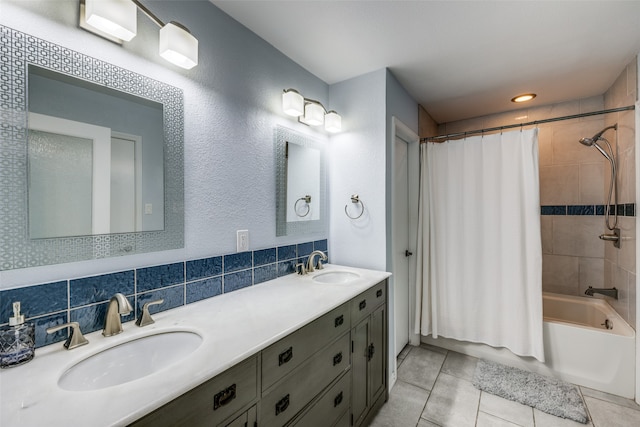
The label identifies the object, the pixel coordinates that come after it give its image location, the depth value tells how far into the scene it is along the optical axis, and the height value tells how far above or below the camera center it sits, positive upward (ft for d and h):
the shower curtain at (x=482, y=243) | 7.25 -0.87
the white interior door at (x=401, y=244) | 8.11 -0.94
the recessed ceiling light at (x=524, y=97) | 8.45 +3.59
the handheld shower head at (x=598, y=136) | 7.14 +1.97
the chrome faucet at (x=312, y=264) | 6.45 -1.15
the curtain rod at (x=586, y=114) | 6.33 +2.33
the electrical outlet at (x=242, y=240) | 5.15 -0.48
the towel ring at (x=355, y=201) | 7.14 +0.33
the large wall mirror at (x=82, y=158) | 2.90 +0.72
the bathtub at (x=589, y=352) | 6.42 -3.53
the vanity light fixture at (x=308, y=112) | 5.89 +2.37
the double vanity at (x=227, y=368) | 2.17 -1.52
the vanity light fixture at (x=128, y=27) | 3.17 +2.33
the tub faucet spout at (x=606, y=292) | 7.40 -2.20
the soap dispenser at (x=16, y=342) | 2.56 -1.19
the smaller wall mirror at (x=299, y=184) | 6.11 +0.73
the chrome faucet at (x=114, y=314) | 3.20 -1.17
